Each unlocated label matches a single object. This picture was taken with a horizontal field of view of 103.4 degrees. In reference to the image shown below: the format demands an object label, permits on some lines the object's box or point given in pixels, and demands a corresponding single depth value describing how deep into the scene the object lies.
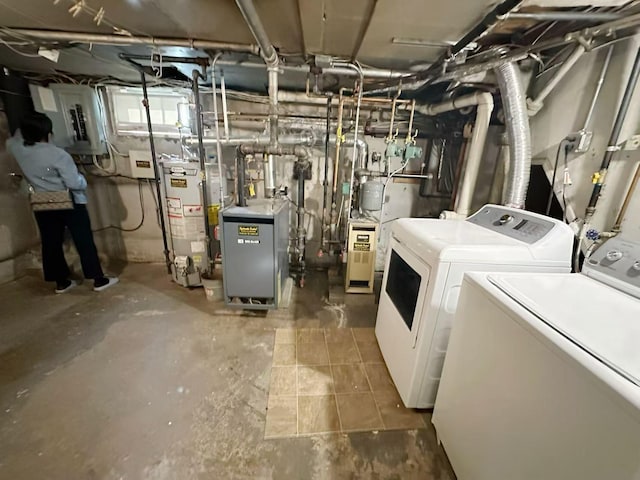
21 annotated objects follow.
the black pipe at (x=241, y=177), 2.42
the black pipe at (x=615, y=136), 1.50
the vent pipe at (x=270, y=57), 1.30
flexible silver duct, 1.86
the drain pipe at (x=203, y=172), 2.54
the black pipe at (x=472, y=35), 1.34
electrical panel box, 2.92
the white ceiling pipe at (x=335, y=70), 2.25
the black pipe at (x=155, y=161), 2.54
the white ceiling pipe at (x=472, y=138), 2.24
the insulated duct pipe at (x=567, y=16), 1.37
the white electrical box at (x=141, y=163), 3.18
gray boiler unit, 2.19
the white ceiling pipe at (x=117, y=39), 1.87
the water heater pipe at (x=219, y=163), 2.57
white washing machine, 0.61
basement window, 3.07
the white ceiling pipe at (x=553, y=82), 1.62
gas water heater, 2.74
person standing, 2.38
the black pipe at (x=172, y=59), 2.28
